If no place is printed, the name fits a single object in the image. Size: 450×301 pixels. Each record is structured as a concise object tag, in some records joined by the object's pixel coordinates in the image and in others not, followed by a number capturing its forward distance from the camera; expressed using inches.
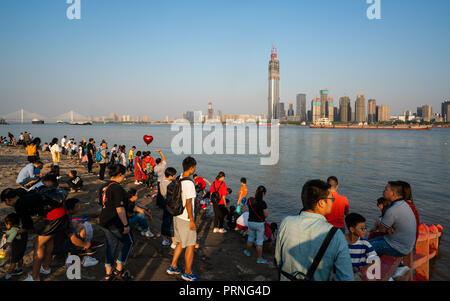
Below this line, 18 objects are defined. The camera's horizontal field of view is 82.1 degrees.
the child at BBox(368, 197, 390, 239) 183.1
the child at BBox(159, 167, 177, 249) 238.2
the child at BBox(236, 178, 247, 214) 313.1
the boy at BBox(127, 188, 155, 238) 236.5
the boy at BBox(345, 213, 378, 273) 132.1
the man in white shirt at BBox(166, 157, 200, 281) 169.6
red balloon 604.1
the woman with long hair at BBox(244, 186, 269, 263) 218.5
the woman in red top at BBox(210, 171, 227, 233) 282.4
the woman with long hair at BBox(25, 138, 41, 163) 431.5
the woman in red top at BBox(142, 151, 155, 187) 457.7
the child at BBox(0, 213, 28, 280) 170.2
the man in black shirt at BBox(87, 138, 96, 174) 523.6
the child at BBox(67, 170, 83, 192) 403.5
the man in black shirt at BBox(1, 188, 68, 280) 156.6
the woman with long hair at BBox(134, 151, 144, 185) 470.3
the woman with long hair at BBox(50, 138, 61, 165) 650.2
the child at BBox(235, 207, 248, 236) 267.7
